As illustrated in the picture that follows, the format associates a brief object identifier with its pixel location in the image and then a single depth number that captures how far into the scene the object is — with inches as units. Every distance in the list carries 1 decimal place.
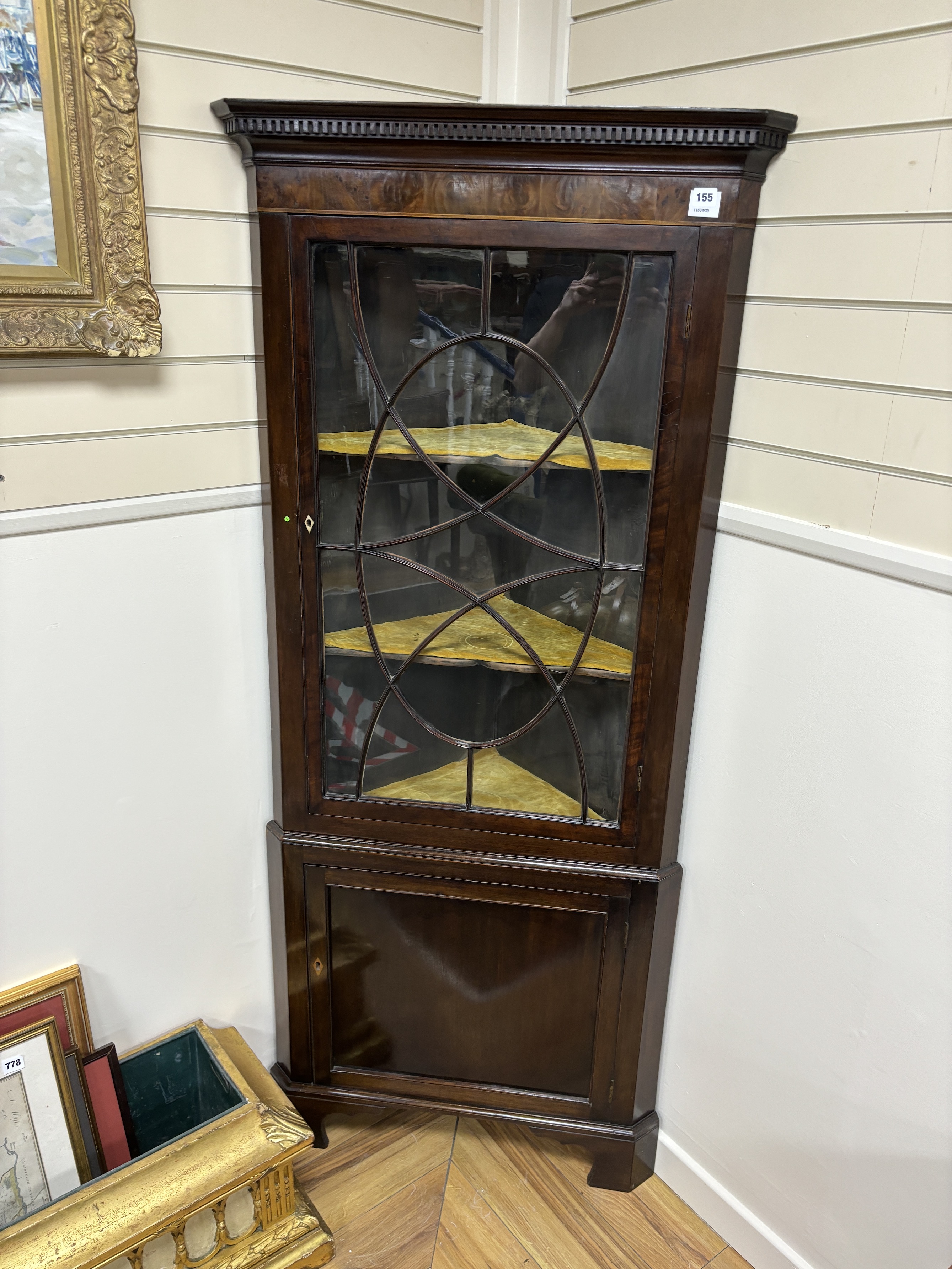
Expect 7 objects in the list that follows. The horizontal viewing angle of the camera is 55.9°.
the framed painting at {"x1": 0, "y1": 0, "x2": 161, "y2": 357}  47.5
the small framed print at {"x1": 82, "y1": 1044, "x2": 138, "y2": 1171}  60.6
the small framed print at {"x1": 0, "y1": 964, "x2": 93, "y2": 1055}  59.1
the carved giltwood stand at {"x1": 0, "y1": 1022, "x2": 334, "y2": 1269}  53.4
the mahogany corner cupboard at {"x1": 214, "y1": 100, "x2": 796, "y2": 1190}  50.7
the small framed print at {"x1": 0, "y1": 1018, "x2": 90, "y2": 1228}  57.3
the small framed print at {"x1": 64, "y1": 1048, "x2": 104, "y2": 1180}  60.0
